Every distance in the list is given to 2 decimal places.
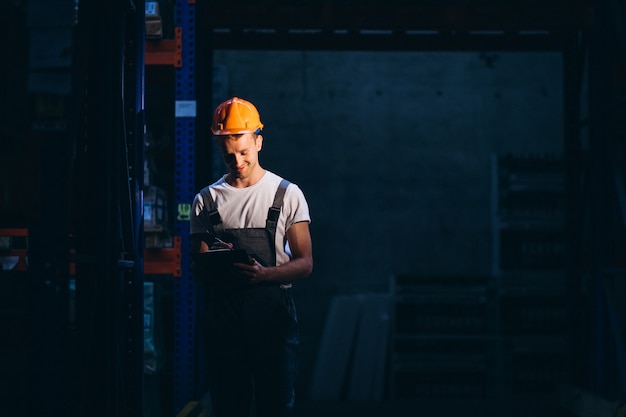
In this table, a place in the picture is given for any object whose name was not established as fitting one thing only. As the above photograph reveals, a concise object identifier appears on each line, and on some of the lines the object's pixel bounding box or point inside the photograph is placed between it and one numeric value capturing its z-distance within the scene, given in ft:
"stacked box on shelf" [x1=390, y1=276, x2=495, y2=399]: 34.22
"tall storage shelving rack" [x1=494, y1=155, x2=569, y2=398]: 34.65
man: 14.17
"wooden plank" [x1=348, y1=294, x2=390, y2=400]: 34.04
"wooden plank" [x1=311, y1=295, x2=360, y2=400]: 34.37
